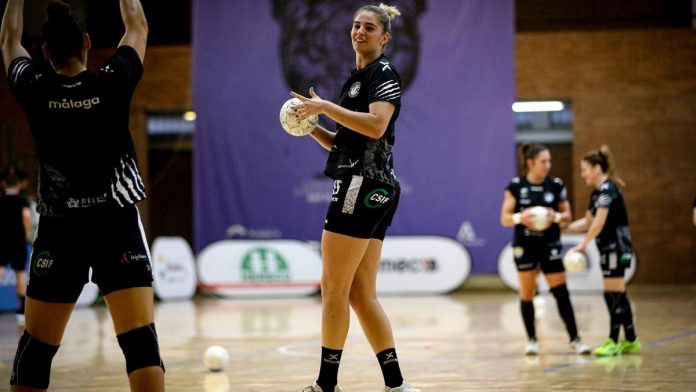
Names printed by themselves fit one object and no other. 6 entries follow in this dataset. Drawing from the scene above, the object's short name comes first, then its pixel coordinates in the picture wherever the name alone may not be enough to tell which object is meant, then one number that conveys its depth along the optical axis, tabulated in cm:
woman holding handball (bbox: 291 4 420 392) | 1034
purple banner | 3319
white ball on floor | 1502
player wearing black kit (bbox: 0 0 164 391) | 804
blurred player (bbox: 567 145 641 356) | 1733
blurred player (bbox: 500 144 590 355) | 1766
